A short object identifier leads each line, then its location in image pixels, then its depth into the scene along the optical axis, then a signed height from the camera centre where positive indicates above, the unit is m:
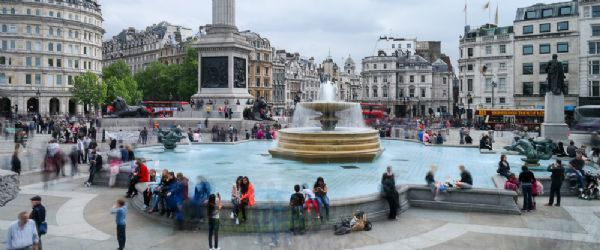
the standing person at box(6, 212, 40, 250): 6.80 -1.73
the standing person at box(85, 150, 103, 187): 14.93 -1.55
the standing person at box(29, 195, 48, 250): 8.00 -1.66
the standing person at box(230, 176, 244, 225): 9.70 -1.79
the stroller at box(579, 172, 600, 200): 13.07 -2.08
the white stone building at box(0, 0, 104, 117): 73.31 +10.75
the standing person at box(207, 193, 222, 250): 8.84 -1.96
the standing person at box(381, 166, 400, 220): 10.84 -1.78
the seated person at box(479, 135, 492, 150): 23.83 -1.35
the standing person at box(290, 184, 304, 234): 9.63 -1.97
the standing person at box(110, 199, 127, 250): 8.63 -1.95
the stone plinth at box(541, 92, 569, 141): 27.11 -0.19
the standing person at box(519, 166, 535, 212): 11.61 -1.76
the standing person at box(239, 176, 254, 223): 9.71 -1.68
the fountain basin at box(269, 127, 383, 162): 18.89 -1.25
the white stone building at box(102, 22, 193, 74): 107.12 +18.22
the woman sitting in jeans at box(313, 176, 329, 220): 9.95 -1.75
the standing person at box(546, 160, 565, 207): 12.23 -1.69
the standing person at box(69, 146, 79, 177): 16.75 -1.51
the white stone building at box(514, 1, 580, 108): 56.16 +8.75
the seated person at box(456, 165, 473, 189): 11.88 -1.69
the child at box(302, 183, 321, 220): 9.86 -1.78
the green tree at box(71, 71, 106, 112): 71.56 +4.42
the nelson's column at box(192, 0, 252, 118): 42.00 +5.15
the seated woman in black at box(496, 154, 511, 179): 13.72 -1.51
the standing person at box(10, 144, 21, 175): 15.25 -1.47
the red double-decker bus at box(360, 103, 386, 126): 52.67 +0.16
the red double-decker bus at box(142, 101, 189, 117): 63.91 +1.84
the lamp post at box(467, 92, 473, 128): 63.44 +1.46
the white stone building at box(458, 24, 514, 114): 61.62 +6.69
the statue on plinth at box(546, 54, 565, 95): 26.72 +2.30
